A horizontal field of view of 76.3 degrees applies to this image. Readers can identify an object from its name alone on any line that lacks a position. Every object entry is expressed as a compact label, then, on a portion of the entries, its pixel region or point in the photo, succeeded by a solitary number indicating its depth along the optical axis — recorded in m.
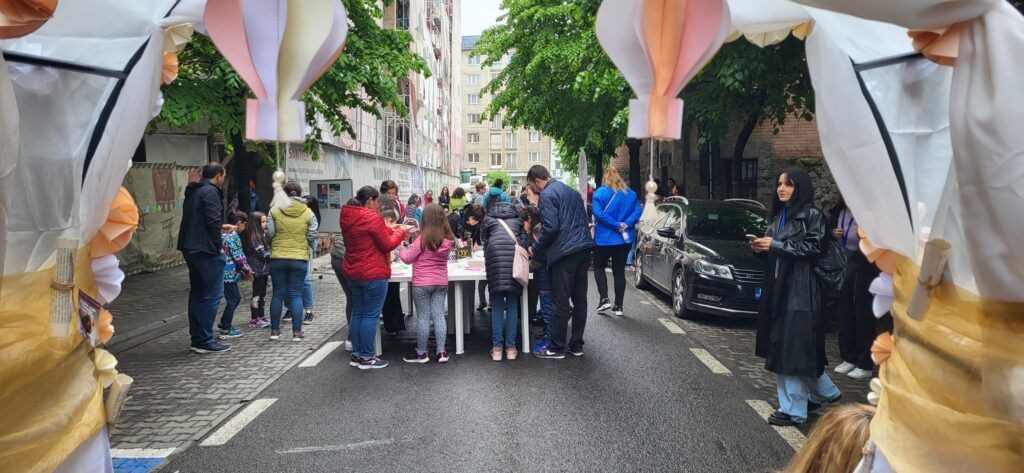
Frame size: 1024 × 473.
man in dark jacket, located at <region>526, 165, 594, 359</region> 6.54
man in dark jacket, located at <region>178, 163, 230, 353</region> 6.77
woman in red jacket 6.25
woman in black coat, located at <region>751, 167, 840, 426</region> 4.49
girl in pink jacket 6.39
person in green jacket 7.38
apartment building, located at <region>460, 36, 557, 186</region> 98.06
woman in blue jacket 8.63
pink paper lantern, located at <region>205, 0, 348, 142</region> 2.07
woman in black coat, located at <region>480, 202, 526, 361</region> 6.55
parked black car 8.27
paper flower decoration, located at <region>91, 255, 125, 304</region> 2.11
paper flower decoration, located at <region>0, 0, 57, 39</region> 1.34
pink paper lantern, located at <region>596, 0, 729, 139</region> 2.26
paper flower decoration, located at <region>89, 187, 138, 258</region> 2.09
